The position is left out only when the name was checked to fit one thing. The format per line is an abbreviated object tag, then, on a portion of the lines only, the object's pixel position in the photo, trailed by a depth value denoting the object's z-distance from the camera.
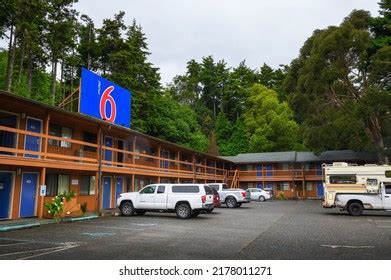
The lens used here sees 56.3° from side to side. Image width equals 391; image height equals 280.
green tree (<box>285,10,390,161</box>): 36.25
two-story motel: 17.58
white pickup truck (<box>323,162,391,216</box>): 22.41
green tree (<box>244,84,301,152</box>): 65.44
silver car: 43.81
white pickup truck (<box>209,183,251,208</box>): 29.31
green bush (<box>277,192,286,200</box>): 49.59
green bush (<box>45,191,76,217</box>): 17.75
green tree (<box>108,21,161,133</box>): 47.72
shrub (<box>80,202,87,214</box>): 20.22
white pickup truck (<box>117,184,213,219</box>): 19.64
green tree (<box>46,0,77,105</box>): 40.05
